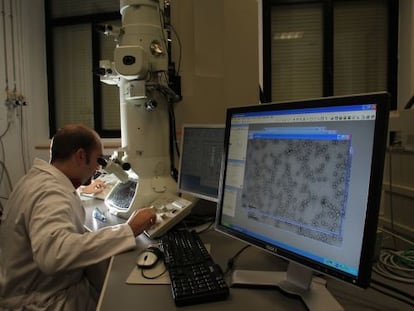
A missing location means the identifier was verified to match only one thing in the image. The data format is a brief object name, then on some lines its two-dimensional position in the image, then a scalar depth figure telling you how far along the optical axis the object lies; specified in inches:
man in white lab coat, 37.6
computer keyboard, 30.2
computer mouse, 38.2
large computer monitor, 23.3
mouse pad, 34.8
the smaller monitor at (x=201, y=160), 52.9
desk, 29.0
